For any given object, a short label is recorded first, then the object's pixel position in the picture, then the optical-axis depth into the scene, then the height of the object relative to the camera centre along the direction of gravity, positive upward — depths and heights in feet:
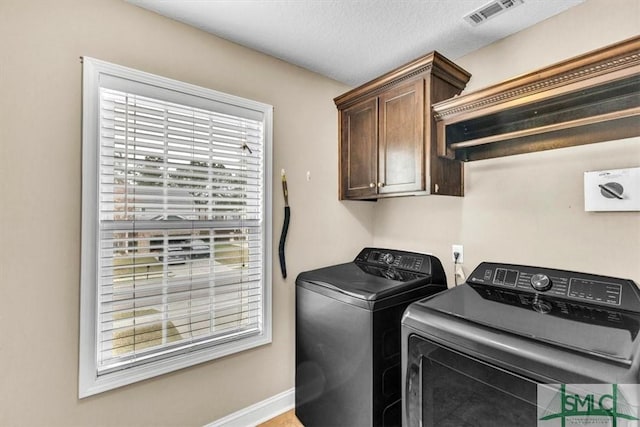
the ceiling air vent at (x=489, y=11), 4.80 +3.50
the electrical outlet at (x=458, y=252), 6.31 -0.75
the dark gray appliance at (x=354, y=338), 4.92 -2.22
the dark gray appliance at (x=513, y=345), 2.89 -1.37
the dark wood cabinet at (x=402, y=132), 5.62 +1.81
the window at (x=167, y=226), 4.69 -0.17
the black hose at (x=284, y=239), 6.64 -0.50
